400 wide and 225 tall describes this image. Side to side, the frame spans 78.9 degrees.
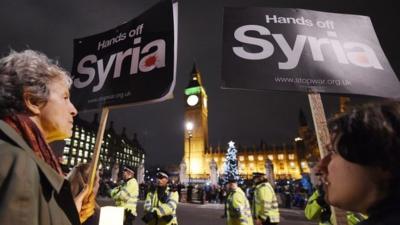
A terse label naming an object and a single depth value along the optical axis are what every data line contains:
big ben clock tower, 81.19
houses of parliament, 82.00
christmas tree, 58.54
